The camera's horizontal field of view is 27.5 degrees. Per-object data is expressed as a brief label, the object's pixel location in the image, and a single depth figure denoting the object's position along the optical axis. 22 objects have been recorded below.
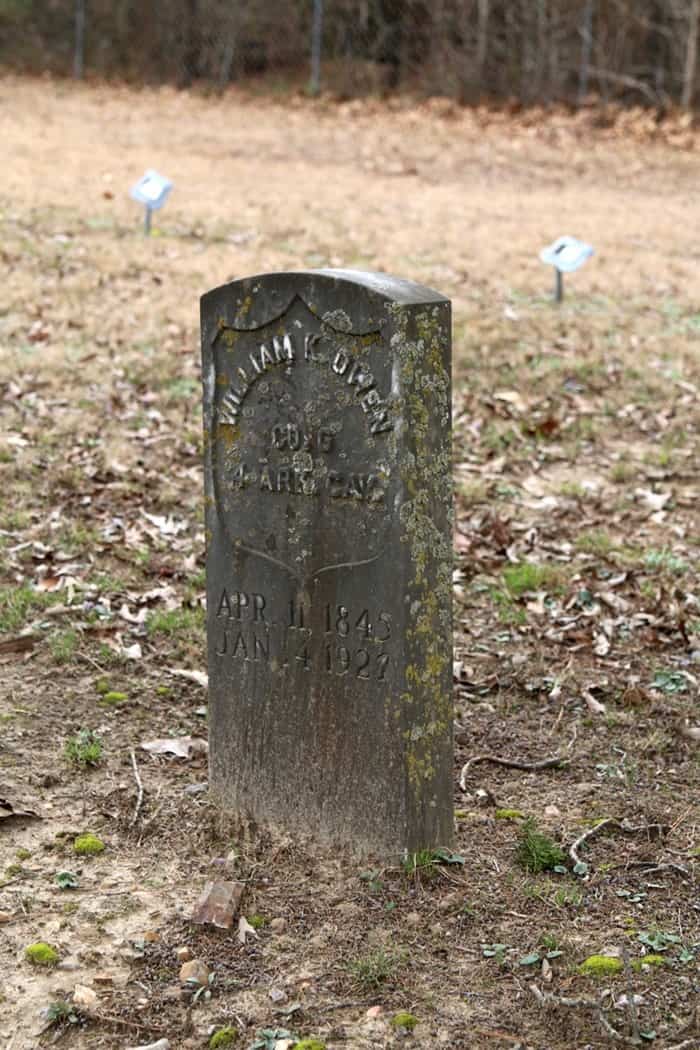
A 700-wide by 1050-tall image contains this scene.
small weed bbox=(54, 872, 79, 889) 4.18
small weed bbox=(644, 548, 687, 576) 6.82
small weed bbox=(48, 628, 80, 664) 5.71
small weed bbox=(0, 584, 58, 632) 5.98
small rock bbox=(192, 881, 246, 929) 3.94
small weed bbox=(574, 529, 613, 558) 7.04
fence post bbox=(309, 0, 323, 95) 21.11
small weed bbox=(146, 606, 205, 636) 6.02
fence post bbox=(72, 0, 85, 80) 22.44
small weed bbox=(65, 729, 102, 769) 4.91
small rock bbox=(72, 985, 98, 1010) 3.60
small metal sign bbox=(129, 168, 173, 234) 11.53
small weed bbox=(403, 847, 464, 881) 4.17
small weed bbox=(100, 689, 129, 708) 5.41
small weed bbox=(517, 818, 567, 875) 4.27
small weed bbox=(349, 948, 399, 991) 3.69
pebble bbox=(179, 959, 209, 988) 3.70
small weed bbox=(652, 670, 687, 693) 5.66
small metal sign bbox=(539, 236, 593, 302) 10.48
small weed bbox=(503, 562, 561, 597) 6.60
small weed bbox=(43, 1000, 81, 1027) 3.54
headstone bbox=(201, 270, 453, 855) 4.03
